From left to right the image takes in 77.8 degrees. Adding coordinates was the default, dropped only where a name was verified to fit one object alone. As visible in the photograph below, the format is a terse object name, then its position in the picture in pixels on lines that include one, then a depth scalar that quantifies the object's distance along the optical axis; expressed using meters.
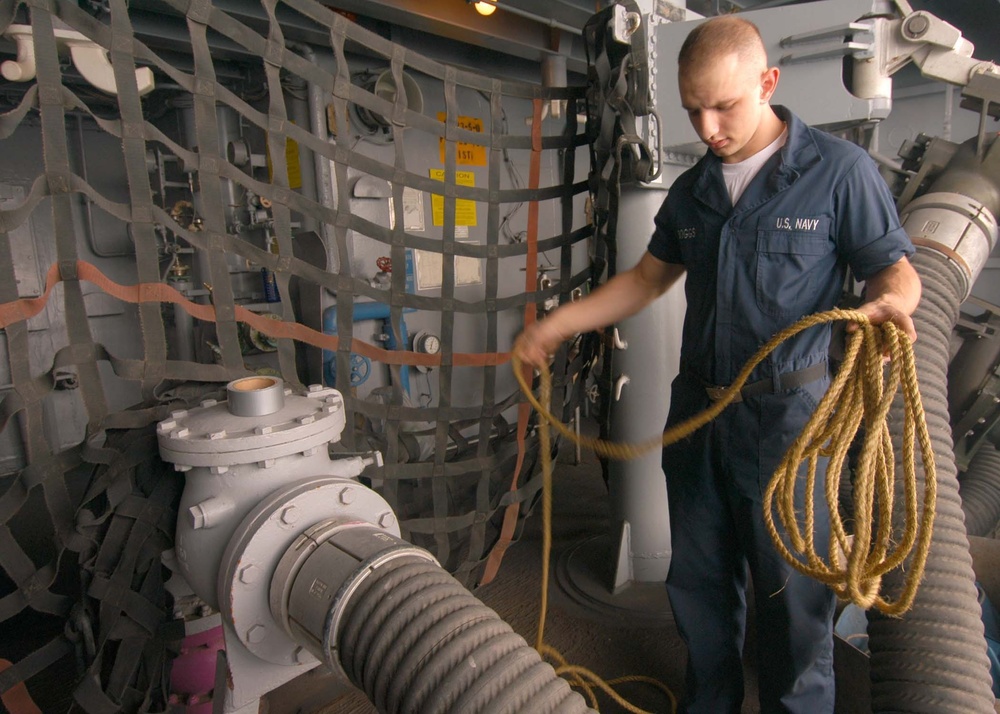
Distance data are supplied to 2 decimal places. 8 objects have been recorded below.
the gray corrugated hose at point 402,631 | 0.79
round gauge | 3.37
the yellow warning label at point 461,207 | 3.38
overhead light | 2.77
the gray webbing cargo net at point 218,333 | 1.16
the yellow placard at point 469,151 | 3.40
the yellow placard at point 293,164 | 3.05
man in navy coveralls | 1.30
